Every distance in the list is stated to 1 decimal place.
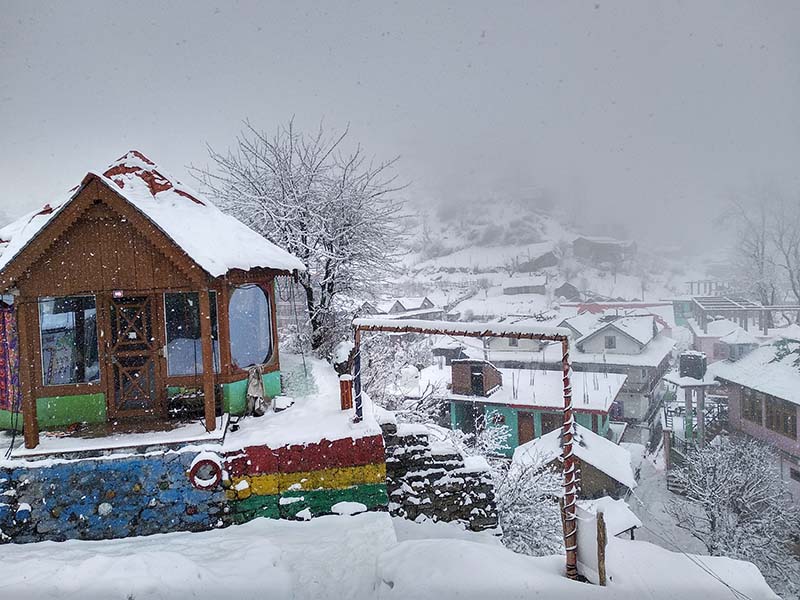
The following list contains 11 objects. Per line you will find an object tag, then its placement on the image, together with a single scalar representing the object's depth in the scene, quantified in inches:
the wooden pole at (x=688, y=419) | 775.1
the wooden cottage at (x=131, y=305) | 225.5
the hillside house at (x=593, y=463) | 550.3
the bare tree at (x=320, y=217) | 477.7
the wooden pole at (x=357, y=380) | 242.2
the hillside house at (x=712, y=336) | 1000.2
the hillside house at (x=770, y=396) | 599.5
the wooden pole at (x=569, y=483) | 166.1
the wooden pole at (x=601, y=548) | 153.4
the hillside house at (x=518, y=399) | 708.7
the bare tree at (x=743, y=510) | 482.1
